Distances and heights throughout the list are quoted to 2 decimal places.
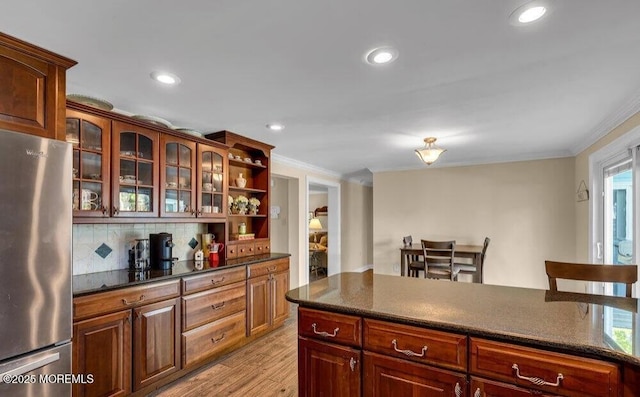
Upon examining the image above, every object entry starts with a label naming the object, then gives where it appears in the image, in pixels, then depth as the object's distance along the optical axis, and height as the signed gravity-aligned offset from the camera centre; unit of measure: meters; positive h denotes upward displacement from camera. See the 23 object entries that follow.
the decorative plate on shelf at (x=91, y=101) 2.26 +0.74
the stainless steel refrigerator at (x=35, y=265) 1.48 -0.33
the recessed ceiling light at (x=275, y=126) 3.21 +0.77
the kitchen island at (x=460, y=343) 1.17 -0.62
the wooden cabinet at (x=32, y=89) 1.54 +0.59
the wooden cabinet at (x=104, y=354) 1.97 -1.03
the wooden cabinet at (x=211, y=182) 3.15 +0.18
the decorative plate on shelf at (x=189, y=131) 3.06 +0.68
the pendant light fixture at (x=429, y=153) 3.62 +0.54
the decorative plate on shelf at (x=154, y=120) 2.65 +0.70
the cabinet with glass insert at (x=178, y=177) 2.82 +0.21
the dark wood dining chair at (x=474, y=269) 4.48 -1.03
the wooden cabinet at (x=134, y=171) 2.46 +0.24
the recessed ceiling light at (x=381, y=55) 1.76 +0.85
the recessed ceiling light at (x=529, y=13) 1.37 +0.86
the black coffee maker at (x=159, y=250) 2.80 -0.46
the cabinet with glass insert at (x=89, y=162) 2.23 +0.28
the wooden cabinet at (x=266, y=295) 3.32 -1.09
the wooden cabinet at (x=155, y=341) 2.28 -1.10
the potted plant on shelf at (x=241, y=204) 3.75 -0.06
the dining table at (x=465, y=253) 4.49 -0.80
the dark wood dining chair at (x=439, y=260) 4.19 -0.86
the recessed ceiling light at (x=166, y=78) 2.05 +0.83
